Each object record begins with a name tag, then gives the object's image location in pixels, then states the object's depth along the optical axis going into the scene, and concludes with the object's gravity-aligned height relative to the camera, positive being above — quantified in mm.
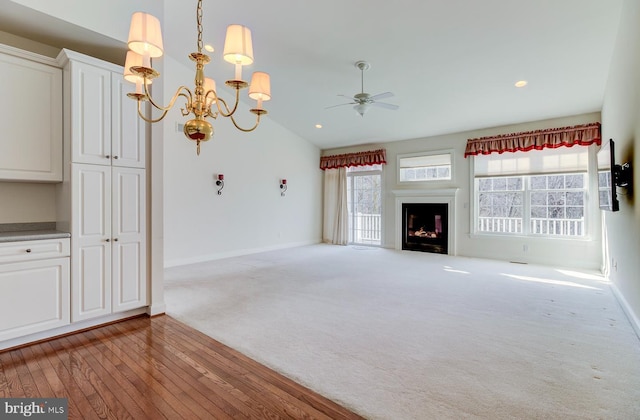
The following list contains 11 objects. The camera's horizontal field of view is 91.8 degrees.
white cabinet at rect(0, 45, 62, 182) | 2564 +816
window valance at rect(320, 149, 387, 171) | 7691 +1345
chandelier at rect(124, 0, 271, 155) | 1768 +969
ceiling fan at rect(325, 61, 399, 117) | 4262 +1533
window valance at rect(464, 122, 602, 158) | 5203 +1288
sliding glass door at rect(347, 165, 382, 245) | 8102 +184
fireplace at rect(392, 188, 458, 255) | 6730 -156
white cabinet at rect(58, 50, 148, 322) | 2703 +195
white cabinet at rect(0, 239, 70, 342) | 2389 -607
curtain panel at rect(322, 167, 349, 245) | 8398 +78
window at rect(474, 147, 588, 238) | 5473 +339
